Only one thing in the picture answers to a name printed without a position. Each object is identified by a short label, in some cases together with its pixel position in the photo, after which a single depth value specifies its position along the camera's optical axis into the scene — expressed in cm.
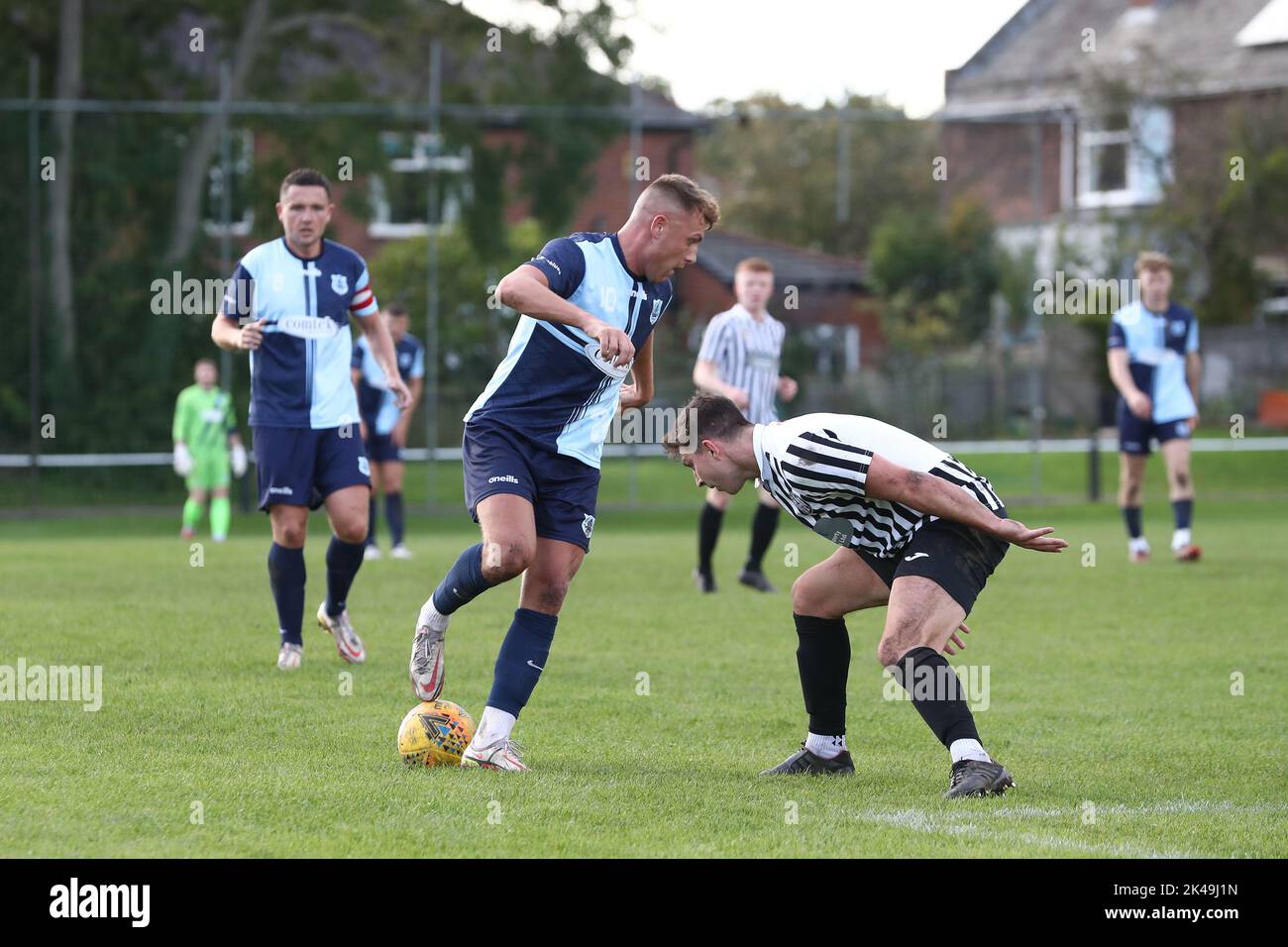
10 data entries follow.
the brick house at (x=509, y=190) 2169
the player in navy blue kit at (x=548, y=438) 607
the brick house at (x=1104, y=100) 3272
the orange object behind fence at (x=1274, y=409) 2822
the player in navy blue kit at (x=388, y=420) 1530
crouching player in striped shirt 542
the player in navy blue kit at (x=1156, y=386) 1454
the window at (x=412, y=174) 2158
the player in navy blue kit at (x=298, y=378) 841
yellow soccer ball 605
